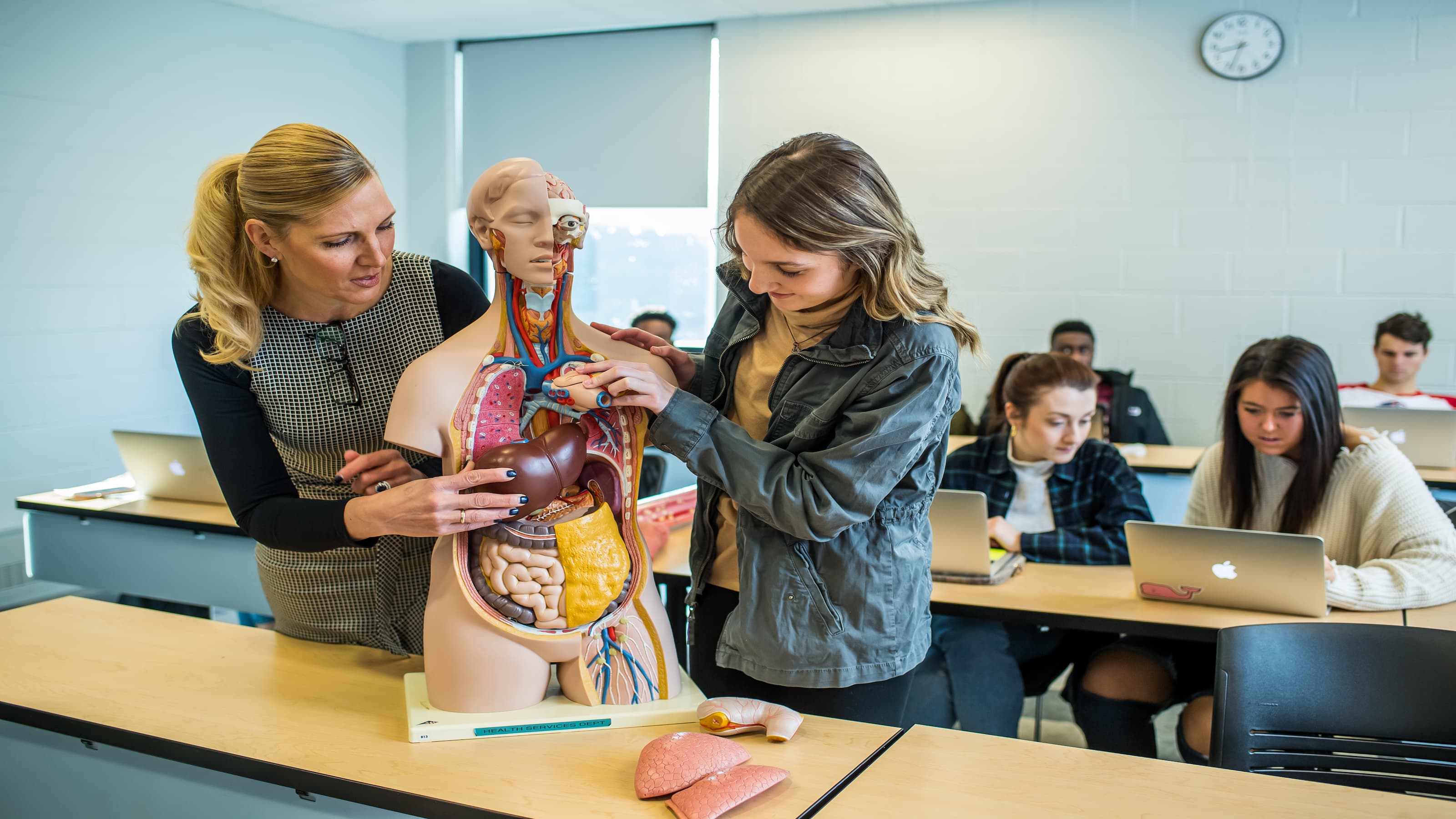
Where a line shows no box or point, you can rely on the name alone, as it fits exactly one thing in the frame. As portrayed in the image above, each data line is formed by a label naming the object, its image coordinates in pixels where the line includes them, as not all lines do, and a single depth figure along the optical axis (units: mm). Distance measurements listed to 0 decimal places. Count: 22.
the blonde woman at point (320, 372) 1300
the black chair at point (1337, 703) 1449
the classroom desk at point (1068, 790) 1141
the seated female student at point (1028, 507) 2287
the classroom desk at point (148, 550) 2842
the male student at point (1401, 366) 4117
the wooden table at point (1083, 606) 1989
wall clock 4469
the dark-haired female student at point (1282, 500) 2154
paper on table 3072
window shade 5488
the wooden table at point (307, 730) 1187
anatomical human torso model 1283
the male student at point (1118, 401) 4496
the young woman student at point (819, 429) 1229
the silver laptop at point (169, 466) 3012
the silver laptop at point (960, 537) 2199
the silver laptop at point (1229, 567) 1938
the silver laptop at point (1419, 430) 3379
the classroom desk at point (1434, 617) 1926
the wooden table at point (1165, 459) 3758
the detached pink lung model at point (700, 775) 1127
